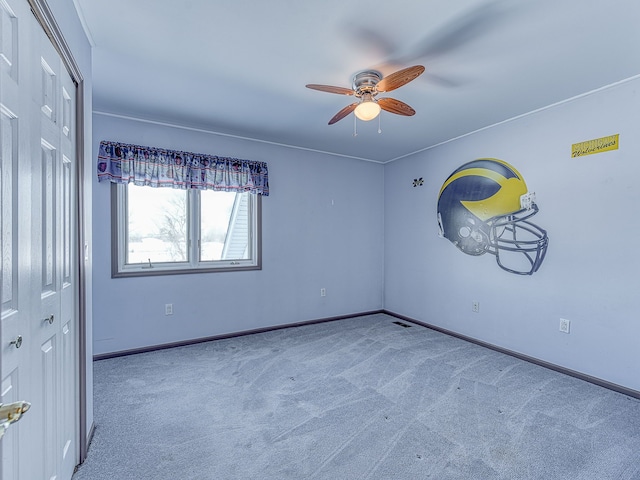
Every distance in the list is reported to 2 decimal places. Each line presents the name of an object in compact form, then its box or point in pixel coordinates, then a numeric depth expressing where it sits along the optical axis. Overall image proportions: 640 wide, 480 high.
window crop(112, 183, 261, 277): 3.29
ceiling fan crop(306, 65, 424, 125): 2.10
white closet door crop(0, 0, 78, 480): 0.93
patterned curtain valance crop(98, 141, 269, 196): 3.12
